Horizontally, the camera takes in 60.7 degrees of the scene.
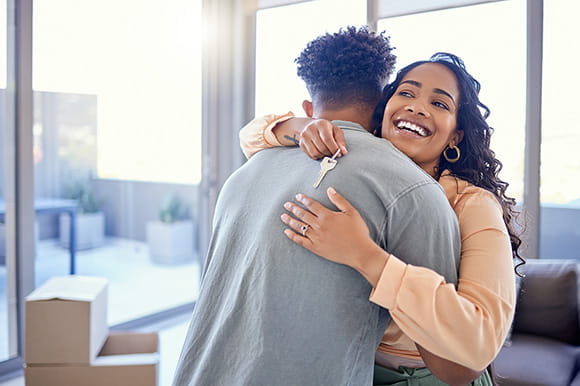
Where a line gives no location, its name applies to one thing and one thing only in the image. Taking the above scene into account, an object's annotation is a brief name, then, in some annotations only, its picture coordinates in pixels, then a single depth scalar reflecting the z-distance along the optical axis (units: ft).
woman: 2.68
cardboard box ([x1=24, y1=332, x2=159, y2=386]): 7.13
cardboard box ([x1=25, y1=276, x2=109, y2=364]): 7.11
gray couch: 7.96
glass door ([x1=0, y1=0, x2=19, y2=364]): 8.85
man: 2.79
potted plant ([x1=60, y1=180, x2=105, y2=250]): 10.57
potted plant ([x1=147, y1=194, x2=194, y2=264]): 12.58
